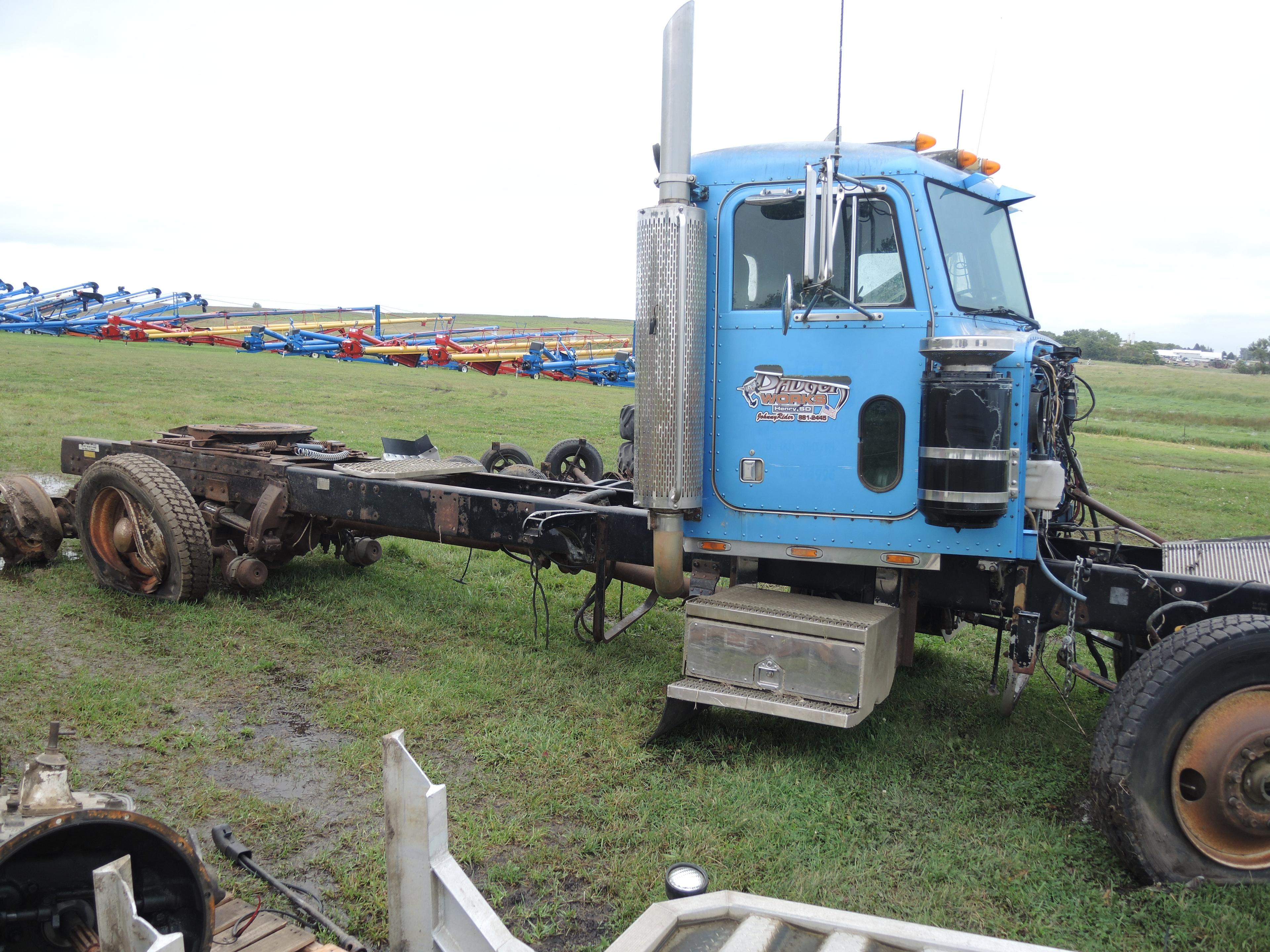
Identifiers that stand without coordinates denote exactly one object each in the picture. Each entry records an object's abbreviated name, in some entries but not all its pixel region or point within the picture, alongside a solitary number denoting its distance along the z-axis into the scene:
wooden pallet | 2.84
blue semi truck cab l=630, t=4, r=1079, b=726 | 3.97
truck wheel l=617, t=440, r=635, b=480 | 8.59
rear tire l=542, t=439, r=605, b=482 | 9.88
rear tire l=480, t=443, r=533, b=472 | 8.88
